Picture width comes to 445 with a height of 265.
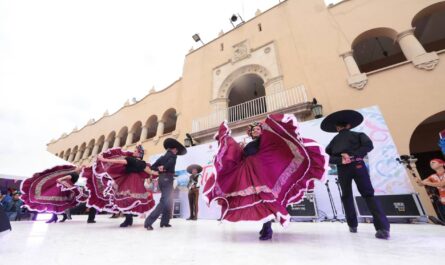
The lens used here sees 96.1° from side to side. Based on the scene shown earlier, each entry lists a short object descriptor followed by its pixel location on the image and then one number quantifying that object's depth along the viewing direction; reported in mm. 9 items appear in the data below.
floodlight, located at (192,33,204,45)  12203
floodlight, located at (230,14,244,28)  11148
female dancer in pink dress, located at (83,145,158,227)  3389
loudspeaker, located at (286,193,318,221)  4680
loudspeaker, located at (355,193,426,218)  3898
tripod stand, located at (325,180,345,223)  4541
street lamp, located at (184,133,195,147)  8891
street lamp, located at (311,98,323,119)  6488
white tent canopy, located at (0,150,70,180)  7320
